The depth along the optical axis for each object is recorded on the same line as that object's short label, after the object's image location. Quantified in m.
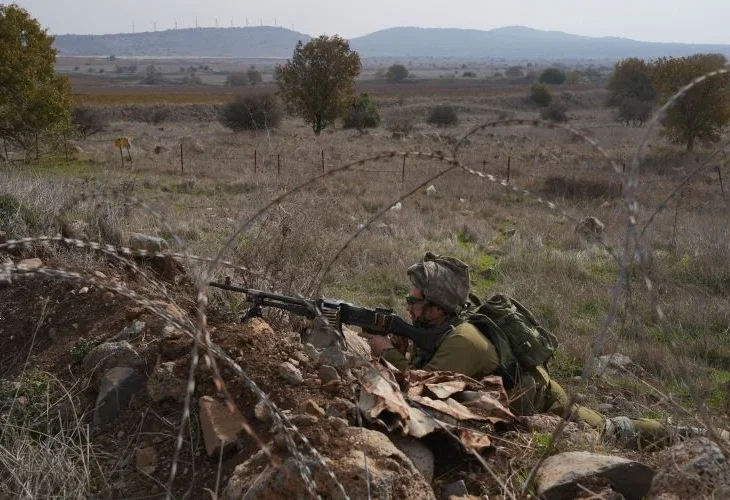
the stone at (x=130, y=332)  3.55
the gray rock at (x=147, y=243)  5.72
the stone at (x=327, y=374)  2.98
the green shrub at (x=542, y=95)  56.19
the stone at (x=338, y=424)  2.43
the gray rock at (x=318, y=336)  4.13
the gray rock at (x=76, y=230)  6.13
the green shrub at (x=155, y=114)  43.28
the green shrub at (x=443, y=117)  40.34
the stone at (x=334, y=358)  3.11
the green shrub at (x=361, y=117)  36.06
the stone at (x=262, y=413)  2.60
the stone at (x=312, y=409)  2.62
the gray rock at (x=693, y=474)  2.09
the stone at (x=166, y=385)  3.00
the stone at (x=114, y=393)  3.07
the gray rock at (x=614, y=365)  5.40
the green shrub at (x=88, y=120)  30.16
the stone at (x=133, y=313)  3.72
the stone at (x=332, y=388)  2.88
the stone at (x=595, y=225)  10.13
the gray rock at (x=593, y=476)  2.39
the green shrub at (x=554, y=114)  43.16
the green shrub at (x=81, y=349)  3.50
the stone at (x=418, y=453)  2.59
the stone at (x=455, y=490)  2.52
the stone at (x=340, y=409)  2.65
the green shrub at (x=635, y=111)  39.50
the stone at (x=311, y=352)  3.17
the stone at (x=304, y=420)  2.49
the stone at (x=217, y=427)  2.63
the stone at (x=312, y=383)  2.90
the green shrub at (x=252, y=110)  32.31
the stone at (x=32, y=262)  4.68
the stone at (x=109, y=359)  3.28
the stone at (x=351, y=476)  2.13
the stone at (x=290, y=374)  2.90
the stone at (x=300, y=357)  3.10
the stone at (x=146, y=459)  2.72
